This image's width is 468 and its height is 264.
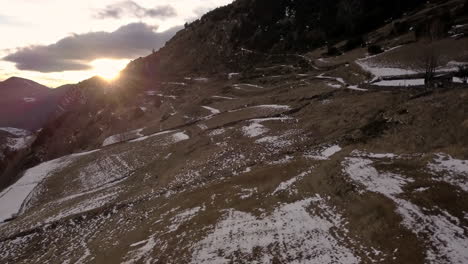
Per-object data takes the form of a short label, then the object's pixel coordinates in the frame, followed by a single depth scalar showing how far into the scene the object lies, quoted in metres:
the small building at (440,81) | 41.35
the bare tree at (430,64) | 46.11
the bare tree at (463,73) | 43.73
